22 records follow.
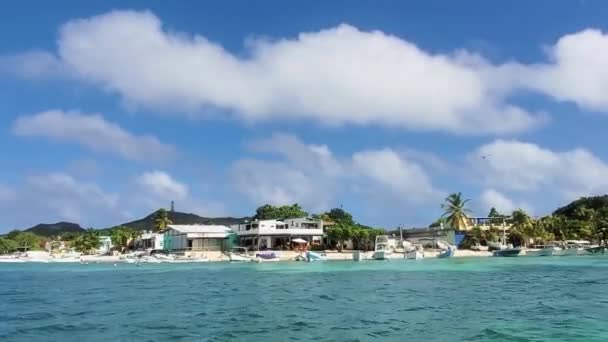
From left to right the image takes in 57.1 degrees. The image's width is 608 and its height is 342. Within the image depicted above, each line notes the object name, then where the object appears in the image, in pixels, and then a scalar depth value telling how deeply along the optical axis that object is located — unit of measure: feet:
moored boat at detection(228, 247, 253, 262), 257.44
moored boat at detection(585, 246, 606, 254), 293.02
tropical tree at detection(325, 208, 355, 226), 344.41
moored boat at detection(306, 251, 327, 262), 245.16
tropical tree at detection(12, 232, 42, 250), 414.21
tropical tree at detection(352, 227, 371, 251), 296.51
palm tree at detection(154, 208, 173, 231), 377.19
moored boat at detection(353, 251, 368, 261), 255.86
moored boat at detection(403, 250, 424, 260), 253.47
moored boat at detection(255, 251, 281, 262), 252.62
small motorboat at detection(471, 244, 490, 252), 299.25
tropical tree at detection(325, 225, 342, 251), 294.05
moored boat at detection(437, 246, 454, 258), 267.82
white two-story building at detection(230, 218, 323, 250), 297.53
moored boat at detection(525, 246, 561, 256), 273.75
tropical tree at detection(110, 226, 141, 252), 367.86
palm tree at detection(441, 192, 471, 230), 309.01
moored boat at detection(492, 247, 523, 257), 274.36
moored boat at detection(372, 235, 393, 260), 256.11
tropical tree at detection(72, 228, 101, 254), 356.38
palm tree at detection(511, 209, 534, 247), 315.58
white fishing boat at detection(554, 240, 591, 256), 282.15
